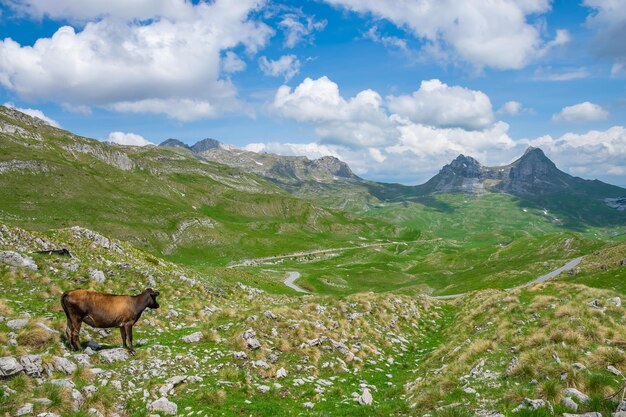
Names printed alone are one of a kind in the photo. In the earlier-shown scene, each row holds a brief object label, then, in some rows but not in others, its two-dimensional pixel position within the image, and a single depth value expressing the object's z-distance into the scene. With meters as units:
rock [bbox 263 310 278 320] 24.70
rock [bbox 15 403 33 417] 11.18
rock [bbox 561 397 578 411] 10.98
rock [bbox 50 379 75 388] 12.87
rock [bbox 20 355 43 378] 13.41
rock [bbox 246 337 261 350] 20.03
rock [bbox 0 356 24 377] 12.77
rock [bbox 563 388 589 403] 11.28
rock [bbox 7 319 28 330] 16.58
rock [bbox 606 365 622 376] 13.25
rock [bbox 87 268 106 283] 29.47
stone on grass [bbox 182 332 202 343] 20.67
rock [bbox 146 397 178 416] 13.45
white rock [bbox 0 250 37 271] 26.69
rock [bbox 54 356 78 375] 14.24
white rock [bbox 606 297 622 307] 23.08
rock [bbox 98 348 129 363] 16.33
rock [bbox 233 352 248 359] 18.83
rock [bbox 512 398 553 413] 11.40
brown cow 16.44
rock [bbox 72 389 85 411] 12.32
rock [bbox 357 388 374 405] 16.17
